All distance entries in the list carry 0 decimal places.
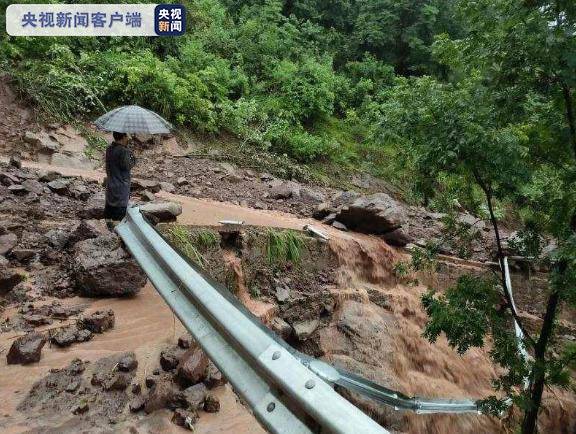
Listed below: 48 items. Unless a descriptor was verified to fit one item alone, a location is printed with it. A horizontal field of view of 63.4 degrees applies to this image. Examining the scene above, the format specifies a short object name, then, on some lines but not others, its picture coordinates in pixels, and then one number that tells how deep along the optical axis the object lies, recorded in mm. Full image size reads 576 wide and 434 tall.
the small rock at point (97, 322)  3537
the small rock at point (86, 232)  4879
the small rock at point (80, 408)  2600
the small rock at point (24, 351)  3033
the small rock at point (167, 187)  9727
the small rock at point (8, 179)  6855
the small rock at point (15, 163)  8039
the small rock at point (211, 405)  2769
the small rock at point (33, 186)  6795
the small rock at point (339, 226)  9531
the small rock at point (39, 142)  9977
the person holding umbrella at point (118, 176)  6023
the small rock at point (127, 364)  3018
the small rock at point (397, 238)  9547
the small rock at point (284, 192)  11239
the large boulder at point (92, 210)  6395
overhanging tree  3695
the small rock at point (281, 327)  6064
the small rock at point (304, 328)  6469
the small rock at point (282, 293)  6886
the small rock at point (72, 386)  2795
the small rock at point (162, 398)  2668
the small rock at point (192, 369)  2924
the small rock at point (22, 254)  4547
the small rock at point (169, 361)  3130
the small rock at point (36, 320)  3584
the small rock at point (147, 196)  8081
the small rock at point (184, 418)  2576
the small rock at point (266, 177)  12586
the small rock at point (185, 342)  3357
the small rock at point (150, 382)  2910
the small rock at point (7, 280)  3902
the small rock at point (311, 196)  11515
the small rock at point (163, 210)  6060
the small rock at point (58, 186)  7121
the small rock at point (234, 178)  11656
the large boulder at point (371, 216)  9375
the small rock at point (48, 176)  7576
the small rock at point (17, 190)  6582
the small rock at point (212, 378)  2967
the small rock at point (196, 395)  2732
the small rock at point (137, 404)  2660
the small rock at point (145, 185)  8773
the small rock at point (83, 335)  3381
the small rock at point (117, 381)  2820
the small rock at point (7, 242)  4445
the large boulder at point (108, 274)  4129
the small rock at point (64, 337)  3289
